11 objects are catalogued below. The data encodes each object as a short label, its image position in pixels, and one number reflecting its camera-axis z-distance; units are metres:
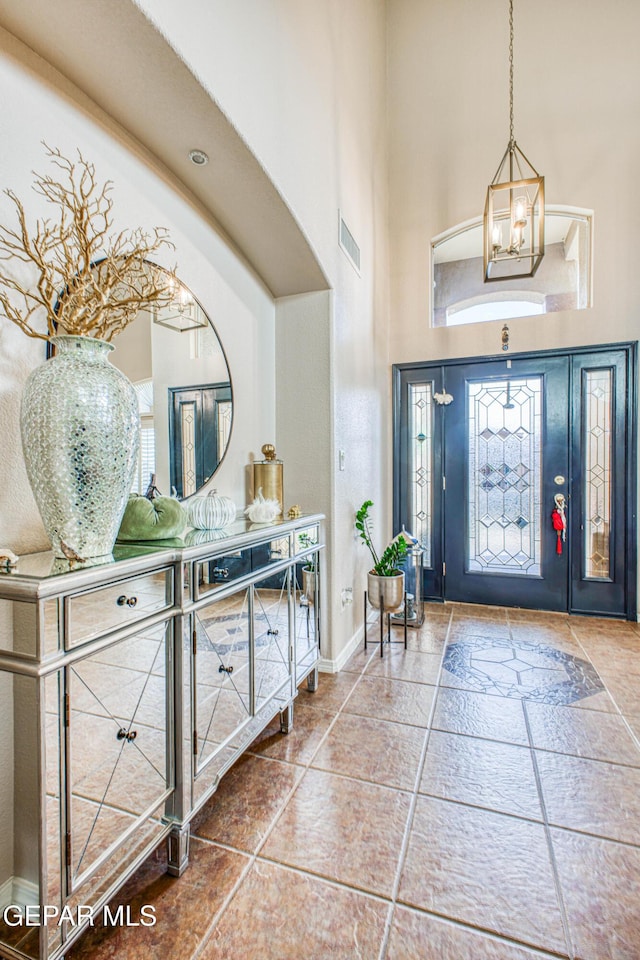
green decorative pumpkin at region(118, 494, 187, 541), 1.51
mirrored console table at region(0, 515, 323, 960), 0.99
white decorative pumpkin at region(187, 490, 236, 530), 1.83
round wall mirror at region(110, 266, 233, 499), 1.84
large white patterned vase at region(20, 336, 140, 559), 1.11
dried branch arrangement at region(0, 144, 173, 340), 1.23
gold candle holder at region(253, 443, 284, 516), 2.53
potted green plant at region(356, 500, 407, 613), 3.05
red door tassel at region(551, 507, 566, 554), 3.75
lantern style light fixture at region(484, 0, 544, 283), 2.73
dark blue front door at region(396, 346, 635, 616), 3.72
